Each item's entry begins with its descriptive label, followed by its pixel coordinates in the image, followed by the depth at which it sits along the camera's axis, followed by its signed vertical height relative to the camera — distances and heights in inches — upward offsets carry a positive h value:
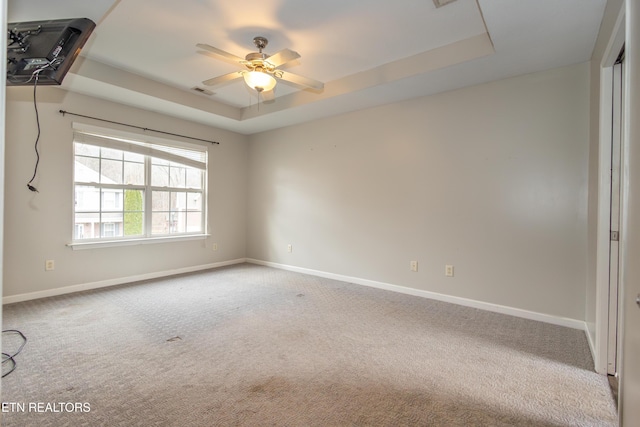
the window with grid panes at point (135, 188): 158.6 +11.4
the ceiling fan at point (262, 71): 101.3 +47.2
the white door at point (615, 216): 85.8 -0.2
